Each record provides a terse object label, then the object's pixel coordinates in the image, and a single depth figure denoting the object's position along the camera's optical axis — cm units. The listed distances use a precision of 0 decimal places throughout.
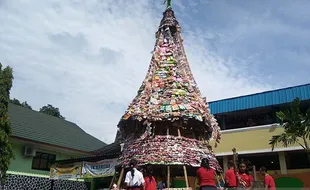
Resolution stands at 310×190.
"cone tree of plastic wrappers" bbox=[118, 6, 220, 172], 753
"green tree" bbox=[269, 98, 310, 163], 1036
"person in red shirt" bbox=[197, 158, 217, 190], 531
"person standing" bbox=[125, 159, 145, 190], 560
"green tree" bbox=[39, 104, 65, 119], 3186
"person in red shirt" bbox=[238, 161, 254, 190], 556
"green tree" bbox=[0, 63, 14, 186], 1128
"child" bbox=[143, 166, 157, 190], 597
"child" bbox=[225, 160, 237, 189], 552
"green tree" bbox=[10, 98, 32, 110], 2900
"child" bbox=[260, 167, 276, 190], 566
